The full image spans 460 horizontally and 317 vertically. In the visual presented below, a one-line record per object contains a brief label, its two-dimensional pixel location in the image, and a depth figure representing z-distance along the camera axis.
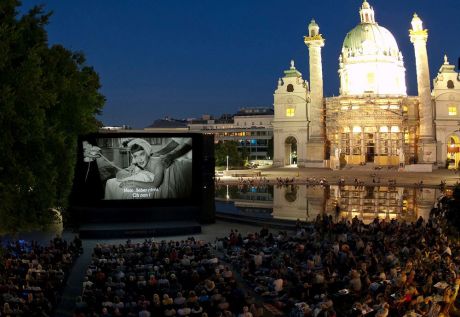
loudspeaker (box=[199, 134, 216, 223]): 32.34
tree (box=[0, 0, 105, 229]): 14.44
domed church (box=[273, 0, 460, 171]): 86.31
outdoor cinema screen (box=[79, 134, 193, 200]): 30.08
